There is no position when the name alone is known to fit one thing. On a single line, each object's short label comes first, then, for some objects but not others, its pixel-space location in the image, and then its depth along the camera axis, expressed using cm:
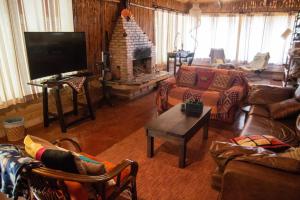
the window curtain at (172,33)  642
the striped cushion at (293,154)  141
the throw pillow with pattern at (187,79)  430
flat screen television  315
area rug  216
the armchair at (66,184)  120
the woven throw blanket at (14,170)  119
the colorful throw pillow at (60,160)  126
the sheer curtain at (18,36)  309
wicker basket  311
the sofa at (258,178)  129
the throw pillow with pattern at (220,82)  399
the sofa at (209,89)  359
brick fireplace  473
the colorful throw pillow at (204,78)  418
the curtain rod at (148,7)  480
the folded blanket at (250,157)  135
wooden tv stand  332
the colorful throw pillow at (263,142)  181
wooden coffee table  246
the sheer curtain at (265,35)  717
